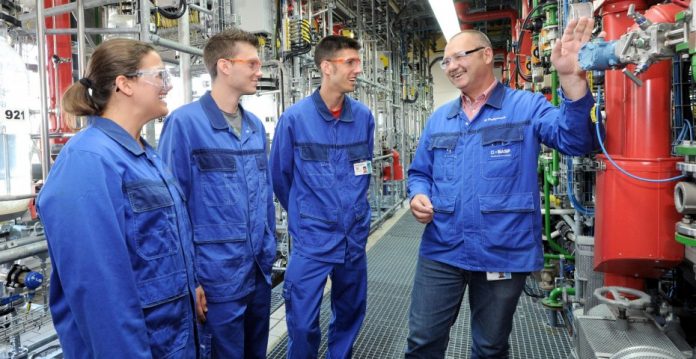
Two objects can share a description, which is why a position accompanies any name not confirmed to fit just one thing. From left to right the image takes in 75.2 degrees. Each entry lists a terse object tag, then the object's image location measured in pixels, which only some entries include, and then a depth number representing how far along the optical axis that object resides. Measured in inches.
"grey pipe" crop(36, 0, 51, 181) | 81.4
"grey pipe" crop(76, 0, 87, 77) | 94.0
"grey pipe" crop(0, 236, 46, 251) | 75.9
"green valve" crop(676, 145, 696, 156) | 62.7
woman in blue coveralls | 49.6
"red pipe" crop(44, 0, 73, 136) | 198.7
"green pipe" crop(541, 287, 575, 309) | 138.9
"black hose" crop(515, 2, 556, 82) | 145.3
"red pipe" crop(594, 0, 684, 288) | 73.3
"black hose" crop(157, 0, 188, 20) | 122.4
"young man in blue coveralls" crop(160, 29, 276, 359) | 84.4
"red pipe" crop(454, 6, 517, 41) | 401.4
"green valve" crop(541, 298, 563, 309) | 138.6
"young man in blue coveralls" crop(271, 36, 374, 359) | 101.7
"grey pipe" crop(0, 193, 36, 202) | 74.8
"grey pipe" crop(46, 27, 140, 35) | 98.0
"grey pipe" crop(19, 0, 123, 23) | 102.4
